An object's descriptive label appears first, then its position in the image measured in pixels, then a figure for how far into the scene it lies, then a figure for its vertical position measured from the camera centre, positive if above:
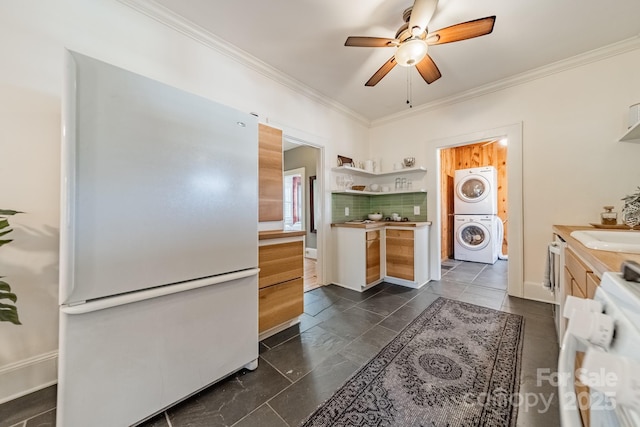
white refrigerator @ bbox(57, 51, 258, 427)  0.91 -0.16
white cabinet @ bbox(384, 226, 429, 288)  3.03 -0.60
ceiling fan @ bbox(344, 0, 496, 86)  1.46 +1.28
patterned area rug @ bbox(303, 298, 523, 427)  1.16 -1.04
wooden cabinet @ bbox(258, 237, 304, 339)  1.79 -0.60
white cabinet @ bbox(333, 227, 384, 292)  2.94 -0.61
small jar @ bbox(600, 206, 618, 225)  1.97 -0.05
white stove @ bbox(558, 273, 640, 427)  0.28 -0.21
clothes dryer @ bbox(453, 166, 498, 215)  4.26 +0.41
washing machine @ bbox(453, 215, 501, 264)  4.27 -0.52
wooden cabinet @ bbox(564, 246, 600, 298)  0.85 -0.30
